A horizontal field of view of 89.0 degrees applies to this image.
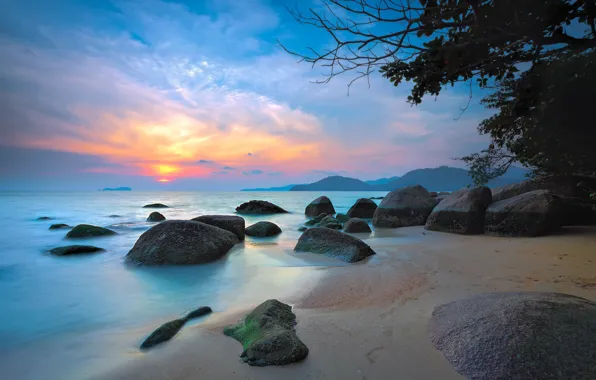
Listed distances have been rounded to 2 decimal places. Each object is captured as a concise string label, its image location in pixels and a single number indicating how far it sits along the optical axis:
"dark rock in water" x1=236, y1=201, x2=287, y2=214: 21.41
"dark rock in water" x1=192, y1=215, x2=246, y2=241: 8.44
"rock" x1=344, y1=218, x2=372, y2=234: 9.53
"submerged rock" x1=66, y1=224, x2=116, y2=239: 9.89
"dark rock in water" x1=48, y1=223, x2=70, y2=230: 12.26
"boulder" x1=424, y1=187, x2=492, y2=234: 7.88
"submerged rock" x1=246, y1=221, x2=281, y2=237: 9.62
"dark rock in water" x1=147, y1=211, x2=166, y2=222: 14.96
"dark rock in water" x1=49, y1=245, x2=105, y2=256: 7.12
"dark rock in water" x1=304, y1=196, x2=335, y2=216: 17.46
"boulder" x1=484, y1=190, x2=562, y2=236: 6.84
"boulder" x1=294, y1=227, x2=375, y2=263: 5.66
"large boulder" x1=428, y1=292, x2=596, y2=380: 1.86
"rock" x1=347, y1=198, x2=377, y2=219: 15.23
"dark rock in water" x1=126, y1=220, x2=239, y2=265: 5.81
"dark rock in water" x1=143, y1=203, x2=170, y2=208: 26.88
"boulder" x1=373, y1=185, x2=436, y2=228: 10.60
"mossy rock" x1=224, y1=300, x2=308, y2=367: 2.15
